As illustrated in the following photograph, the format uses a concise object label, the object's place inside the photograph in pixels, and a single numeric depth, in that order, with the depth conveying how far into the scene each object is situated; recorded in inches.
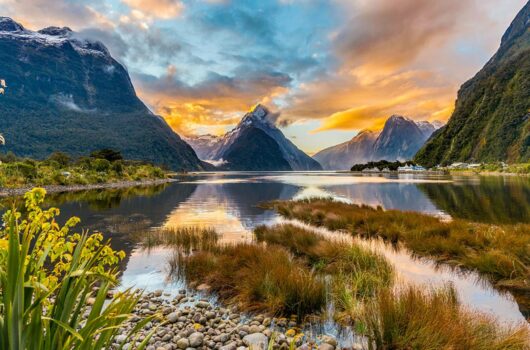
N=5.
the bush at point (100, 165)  2742.9
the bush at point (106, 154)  3541.1
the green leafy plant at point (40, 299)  88.3
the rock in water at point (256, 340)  221.3
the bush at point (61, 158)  2967.8
